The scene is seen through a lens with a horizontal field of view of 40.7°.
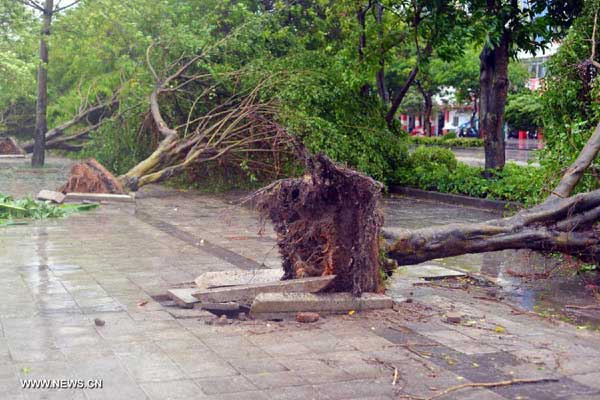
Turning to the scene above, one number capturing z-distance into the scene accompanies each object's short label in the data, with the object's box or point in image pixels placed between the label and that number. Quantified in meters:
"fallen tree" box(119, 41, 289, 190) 16.70
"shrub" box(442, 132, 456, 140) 44.66
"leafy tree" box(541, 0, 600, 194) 9.97
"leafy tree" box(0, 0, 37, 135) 18.05
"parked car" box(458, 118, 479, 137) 51.45
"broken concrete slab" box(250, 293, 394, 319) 6.72
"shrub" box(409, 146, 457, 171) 20.14
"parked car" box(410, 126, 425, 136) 56.62
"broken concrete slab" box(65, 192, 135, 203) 15.55
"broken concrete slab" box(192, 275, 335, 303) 7.02
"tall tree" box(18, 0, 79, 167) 22.47
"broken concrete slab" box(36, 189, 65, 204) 14.79
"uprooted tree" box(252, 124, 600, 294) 6.91
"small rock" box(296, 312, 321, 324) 6.61
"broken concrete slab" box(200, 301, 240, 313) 6.97
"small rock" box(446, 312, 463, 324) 6.73
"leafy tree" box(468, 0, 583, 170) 16.30
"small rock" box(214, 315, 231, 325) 6.55
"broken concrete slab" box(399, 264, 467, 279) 9.14
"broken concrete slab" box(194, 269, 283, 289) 7.39
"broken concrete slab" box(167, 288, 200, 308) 7.05
